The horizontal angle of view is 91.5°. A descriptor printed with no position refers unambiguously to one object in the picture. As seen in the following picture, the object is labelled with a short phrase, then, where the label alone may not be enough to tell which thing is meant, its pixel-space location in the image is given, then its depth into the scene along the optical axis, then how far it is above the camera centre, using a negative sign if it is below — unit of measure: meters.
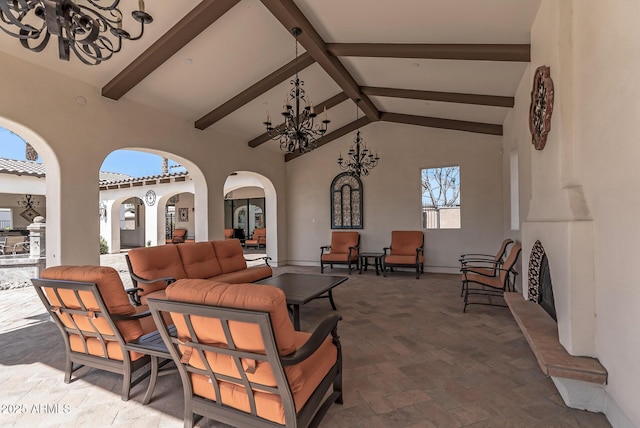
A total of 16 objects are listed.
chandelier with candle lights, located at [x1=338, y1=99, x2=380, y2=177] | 7.63 +1.39
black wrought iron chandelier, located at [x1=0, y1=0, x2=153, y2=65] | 1.68 +1.15
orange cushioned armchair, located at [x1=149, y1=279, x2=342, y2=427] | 1.42 -0.68
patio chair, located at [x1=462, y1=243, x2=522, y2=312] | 4.08 -0.90
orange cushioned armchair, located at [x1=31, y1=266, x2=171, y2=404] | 2.08 -0.74
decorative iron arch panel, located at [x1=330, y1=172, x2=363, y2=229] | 7.95 +0.36
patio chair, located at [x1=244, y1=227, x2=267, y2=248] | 12.19 -0.89
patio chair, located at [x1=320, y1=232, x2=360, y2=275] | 7.18 -0.79
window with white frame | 6.99 +0.40
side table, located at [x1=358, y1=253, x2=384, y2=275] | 6.94 -0.99
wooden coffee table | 3.34 -0.89
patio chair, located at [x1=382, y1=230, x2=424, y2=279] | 6.55 -0.80
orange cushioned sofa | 3.66 -0.66
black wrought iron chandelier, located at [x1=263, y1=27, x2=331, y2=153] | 3.73 +1.17
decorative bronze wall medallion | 2.64 +0.99
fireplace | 2.90 -0.68
